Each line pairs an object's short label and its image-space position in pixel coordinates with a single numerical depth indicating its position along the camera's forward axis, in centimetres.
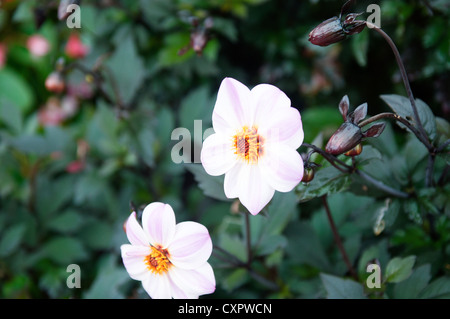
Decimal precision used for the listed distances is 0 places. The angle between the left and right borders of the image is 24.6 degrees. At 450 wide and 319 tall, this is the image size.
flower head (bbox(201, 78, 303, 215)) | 73
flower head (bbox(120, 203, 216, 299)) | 75
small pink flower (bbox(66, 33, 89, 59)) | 146
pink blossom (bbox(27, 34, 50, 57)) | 164
